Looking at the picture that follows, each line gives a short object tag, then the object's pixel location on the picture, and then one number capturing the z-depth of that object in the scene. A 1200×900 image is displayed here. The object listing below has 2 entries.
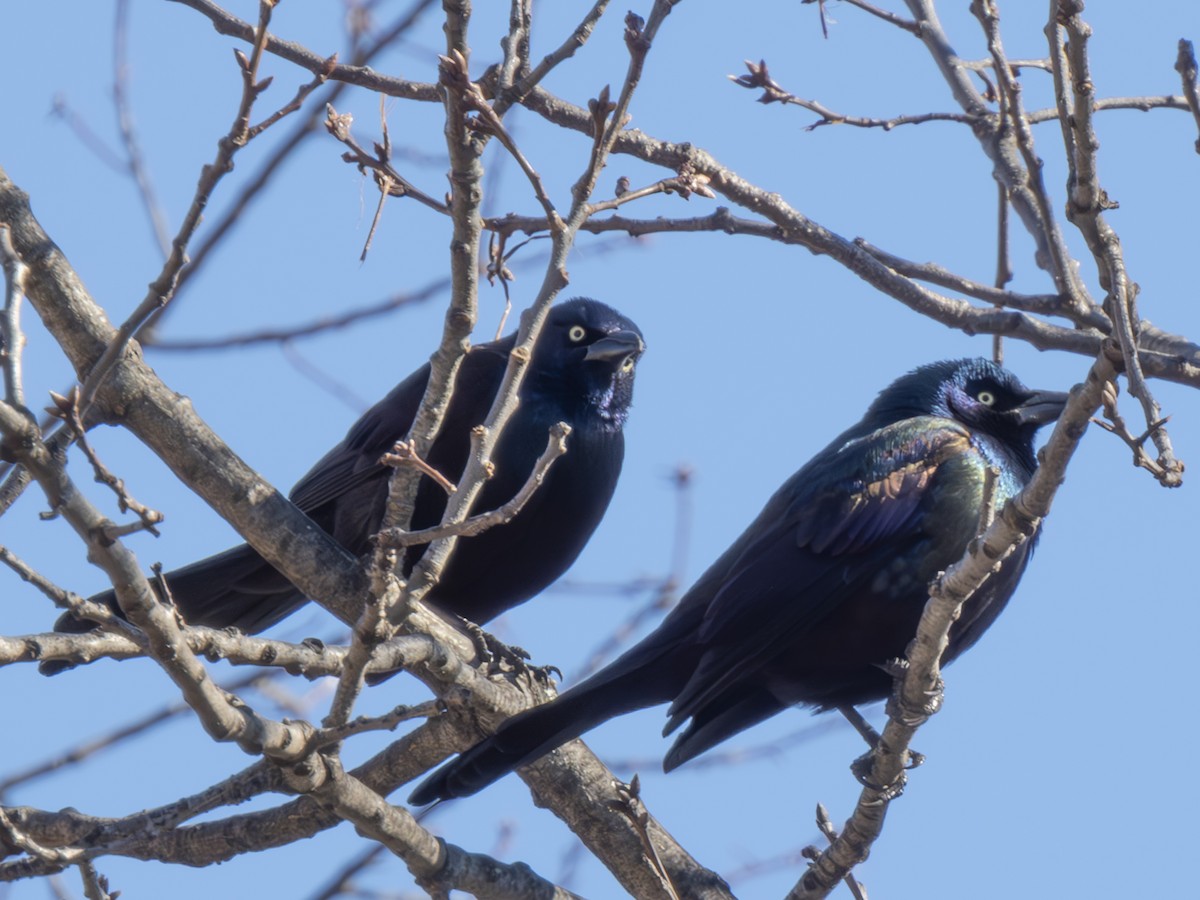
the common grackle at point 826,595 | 8.84
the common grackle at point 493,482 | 10.00
